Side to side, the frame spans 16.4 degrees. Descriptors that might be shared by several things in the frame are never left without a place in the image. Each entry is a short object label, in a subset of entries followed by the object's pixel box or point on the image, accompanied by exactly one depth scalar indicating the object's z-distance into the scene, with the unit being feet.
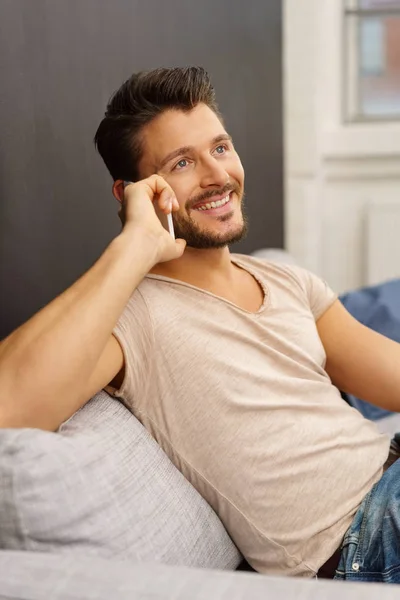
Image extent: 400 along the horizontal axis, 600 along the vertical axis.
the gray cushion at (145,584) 4.60
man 5.77
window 11.71
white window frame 11.09
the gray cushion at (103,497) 4.99
